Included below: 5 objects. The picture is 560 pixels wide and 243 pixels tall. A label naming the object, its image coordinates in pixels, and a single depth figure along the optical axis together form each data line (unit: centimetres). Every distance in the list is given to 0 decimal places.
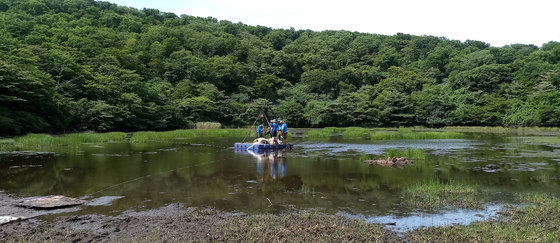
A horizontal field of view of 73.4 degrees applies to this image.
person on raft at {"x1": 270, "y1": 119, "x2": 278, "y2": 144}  2396
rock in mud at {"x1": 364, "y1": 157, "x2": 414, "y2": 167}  1663
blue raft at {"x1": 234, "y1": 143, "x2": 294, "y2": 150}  2306
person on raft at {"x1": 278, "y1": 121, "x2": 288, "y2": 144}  2584
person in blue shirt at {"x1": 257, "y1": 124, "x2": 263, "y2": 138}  2677
